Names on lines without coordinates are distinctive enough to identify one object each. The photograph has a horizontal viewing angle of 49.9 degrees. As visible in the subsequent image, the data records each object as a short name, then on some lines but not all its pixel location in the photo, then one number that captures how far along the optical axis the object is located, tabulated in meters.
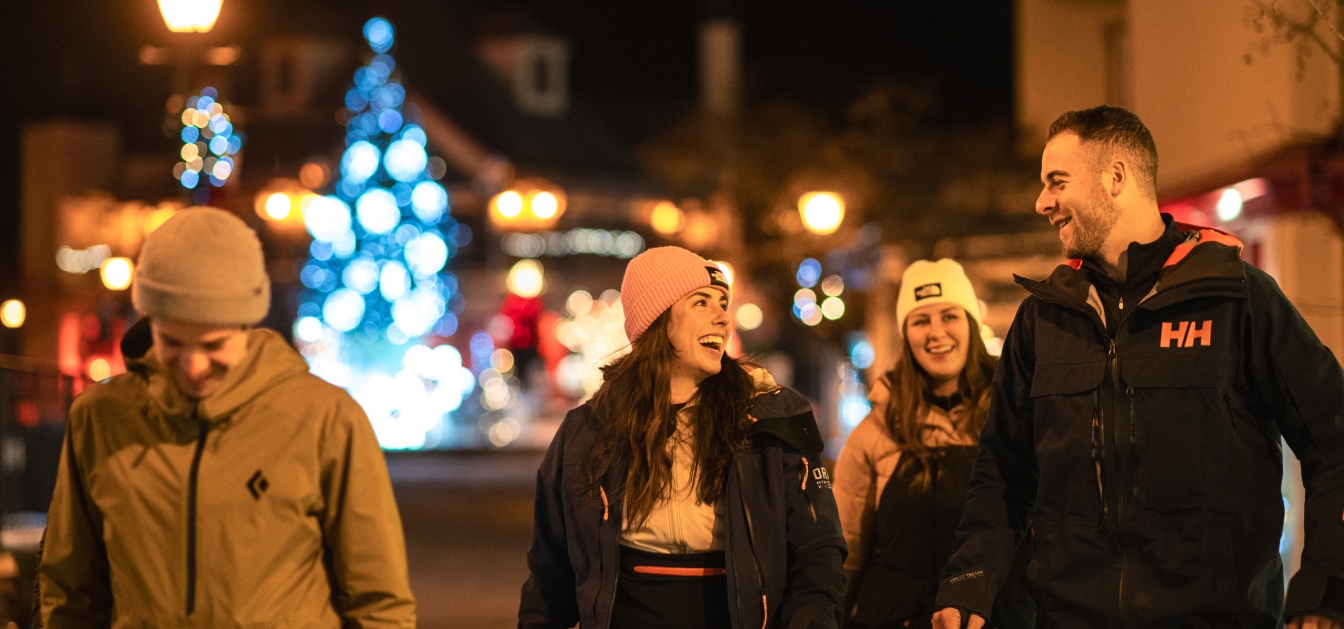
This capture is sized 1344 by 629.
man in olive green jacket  3.35
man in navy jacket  3.65
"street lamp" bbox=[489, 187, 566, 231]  23.39
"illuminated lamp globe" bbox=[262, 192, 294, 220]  22.66
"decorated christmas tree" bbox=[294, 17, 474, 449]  38.81
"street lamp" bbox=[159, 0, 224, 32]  9.33
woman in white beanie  5.27
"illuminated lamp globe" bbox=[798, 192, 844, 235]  18.69
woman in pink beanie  4.12
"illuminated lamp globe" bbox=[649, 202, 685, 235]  39.00
